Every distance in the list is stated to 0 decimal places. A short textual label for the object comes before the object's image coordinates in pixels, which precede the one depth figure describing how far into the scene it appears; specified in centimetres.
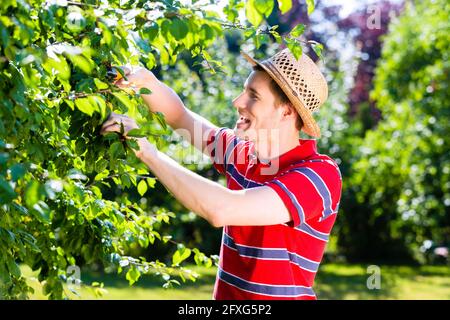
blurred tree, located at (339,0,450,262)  996
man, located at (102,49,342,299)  261
